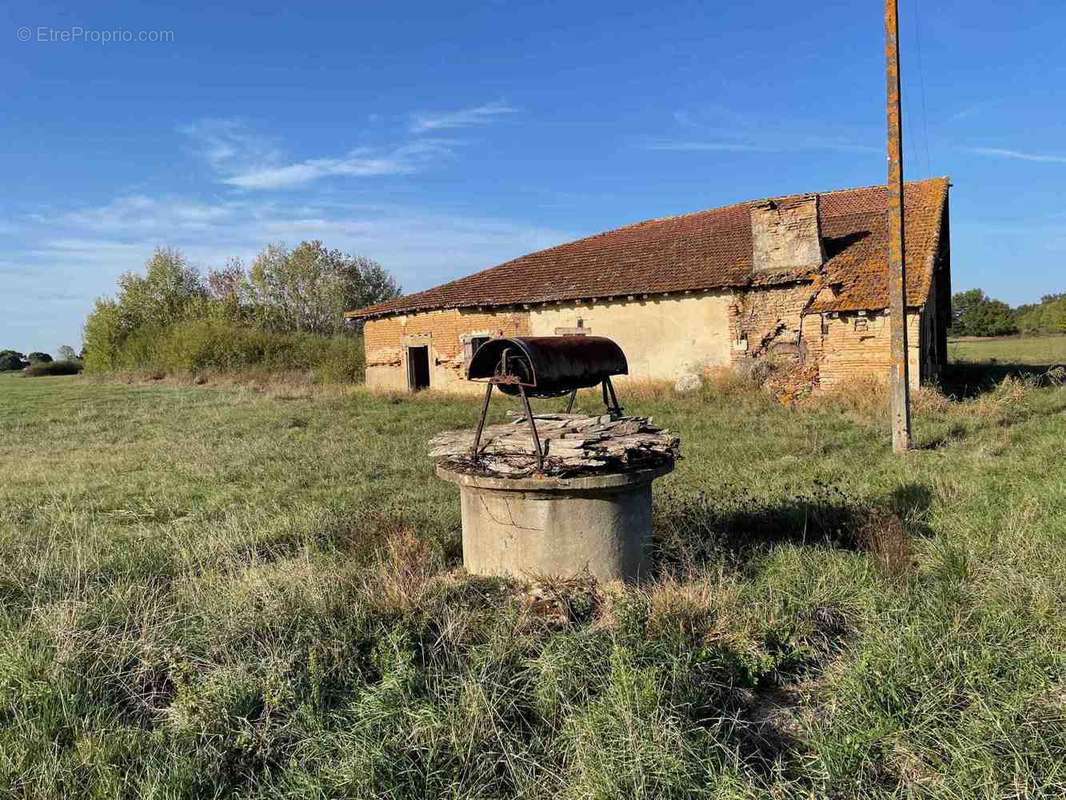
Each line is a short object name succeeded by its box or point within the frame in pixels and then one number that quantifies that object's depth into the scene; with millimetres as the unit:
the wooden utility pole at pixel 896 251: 9469
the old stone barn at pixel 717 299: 15750
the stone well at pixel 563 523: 4434
